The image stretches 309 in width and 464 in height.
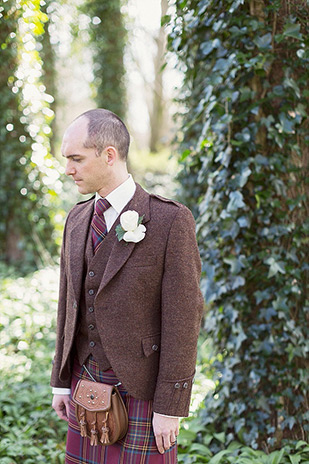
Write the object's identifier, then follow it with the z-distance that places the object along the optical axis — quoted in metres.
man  1.72
